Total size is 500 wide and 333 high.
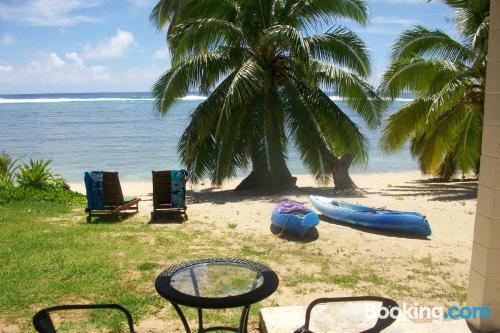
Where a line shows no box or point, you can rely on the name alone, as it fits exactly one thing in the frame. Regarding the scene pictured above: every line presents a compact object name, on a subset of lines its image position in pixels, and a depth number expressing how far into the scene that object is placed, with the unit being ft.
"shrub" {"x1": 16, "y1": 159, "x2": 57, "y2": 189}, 38.70
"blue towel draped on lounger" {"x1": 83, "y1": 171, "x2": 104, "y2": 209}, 29.19
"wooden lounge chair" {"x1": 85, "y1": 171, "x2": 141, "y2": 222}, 29.58
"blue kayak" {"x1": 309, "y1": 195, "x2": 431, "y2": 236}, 26.12
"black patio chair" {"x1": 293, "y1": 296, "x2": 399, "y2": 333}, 8.67
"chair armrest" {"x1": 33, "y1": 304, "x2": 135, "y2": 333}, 8.63
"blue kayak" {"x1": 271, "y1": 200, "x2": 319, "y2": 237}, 24.93
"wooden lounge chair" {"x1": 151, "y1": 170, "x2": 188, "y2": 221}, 29.71
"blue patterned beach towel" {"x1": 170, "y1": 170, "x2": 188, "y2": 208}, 29.73
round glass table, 9.04
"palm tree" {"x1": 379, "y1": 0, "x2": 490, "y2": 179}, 39.86
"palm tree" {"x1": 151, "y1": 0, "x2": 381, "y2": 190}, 41.93
